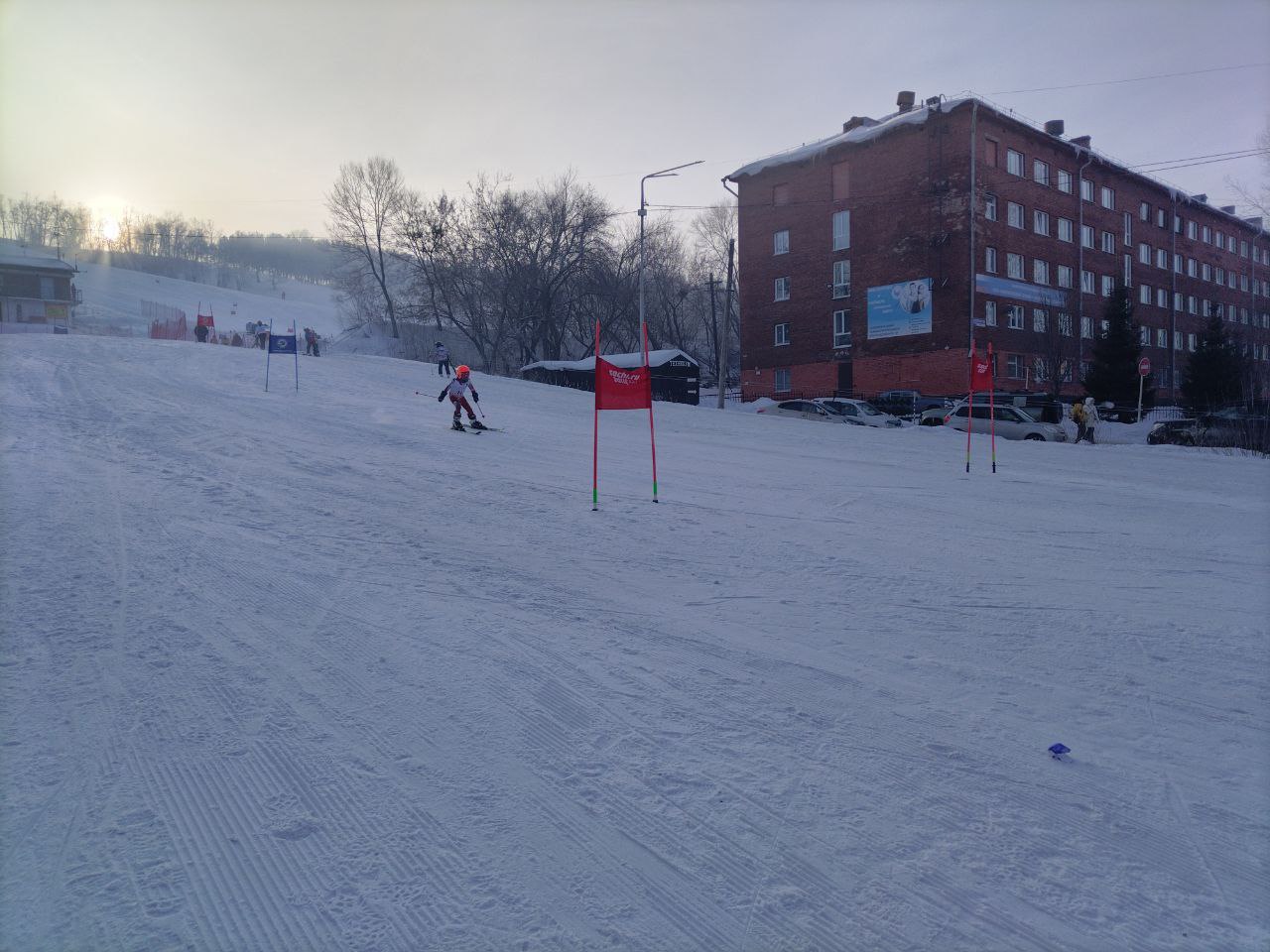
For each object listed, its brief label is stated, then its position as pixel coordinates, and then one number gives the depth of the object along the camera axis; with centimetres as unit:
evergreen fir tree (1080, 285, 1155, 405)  3856
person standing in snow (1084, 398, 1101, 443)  2488
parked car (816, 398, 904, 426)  2834
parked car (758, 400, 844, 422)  2886
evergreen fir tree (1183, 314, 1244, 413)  3759
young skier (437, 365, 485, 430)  1730
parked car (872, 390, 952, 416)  3675
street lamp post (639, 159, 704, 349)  3309
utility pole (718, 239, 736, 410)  3366
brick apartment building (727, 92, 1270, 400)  4072
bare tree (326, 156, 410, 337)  6009
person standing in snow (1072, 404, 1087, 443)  2506
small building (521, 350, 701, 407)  4259
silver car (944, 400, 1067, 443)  2489
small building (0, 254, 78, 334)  6294
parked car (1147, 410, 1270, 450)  2158
